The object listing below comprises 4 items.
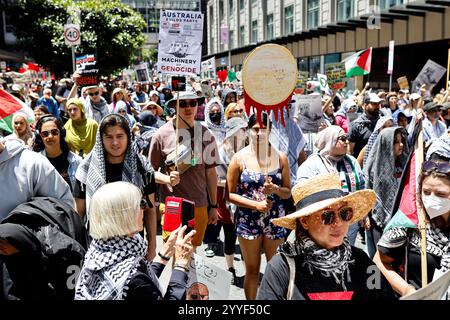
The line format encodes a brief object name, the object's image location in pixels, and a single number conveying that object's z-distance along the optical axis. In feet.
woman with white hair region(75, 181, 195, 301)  7.20
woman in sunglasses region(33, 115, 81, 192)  14.34
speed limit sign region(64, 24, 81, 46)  39.75
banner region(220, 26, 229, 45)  82.64
